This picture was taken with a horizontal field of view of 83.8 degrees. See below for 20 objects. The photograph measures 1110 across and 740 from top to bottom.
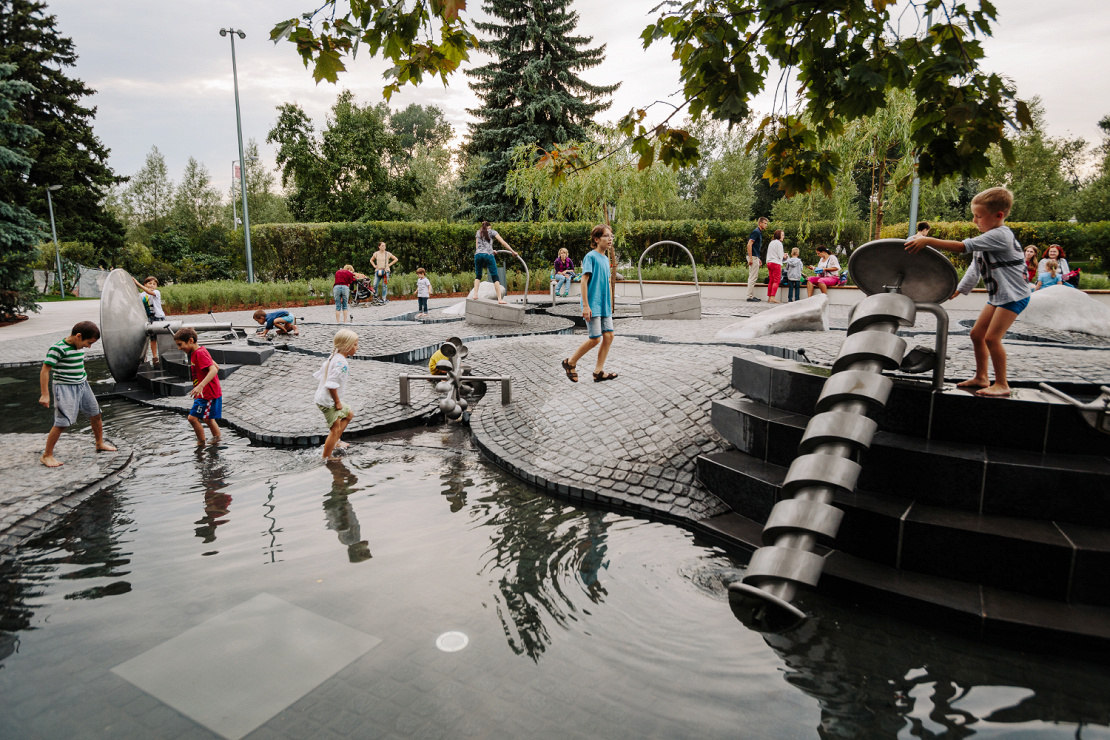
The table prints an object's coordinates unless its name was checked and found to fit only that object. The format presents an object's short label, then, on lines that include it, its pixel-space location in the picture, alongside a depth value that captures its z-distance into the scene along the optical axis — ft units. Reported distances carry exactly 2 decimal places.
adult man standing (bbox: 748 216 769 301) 55.17
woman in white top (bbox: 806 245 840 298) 54.19
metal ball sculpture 24.05
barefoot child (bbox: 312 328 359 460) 20.06
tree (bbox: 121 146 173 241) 152.15
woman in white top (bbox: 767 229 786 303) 55.11
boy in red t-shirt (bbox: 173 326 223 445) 22.08
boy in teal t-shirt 23.41
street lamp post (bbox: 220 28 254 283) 77.00
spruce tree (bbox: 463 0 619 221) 105.40
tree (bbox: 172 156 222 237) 146.82
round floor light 10.25
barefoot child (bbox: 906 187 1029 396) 13.87
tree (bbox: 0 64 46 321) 53.67
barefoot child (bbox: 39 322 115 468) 19.01
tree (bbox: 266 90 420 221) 127.13
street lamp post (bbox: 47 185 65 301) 98.73
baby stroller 72.18
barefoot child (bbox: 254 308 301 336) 40.83
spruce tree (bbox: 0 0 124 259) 111.75
